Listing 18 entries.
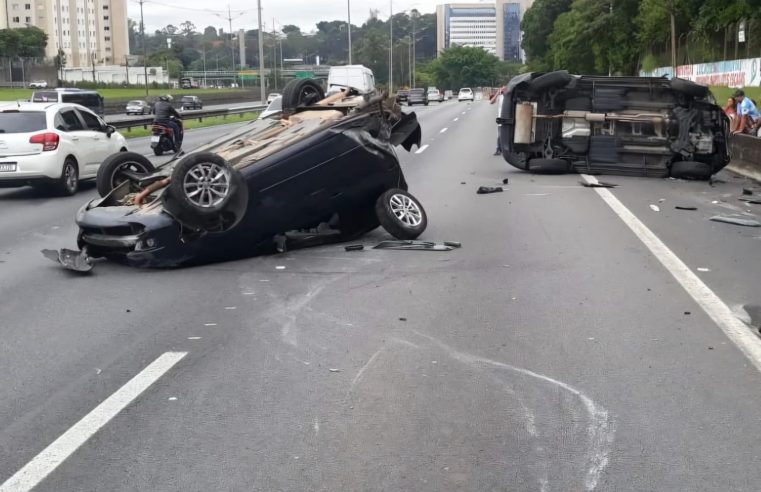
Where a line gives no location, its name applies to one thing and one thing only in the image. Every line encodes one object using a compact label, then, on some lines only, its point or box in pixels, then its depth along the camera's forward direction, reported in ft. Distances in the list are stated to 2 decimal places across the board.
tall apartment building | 514.27
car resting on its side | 58.70
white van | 130.00
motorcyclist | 81.41
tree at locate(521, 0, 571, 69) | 383.45
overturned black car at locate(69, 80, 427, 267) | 30.89
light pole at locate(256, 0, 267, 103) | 177.06
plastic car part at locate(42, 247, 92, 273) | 31.22
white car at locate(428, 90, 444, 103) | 316.42
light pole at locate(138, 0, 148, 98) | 272.51
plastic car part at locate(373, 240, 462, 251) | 35.29
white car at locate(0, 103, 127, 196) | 52.19
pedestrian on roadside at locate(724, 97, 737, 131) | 78.81
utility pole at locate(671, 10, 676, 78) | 144.05
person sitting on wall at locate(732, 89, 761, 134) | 75.77
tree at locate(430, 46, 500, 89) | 587.68
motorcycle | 81.10
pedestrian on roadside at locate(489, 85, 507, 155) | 62.26
